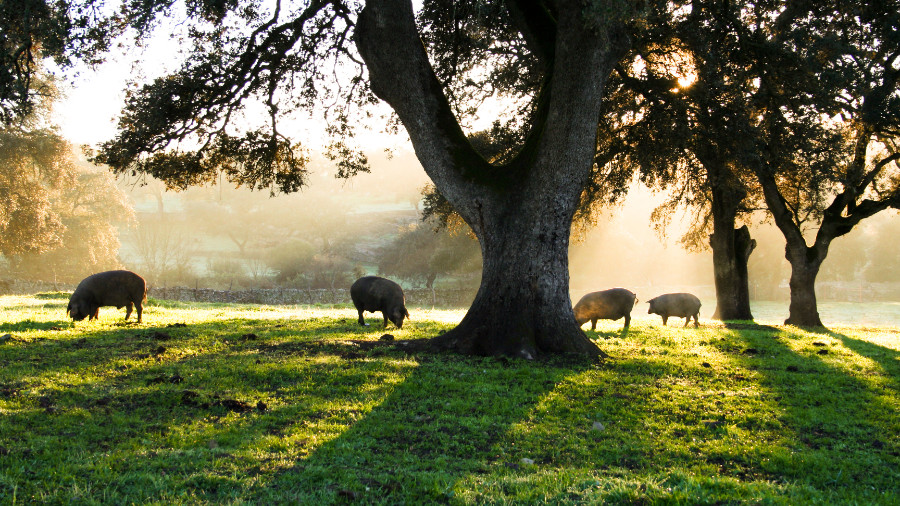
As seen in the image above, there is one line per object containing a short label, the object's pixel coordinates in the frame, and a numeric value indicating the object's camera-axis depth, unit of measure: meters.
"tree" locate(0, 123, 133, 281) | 35.56
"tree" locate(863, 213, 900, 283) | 64.06
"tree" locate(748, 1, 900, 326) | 15.93
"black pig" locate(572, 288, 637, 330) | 17.83
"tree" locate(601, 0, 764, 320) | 15.23
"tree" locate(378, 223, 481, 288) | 52.22
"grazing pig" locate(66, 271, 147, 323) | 15.23
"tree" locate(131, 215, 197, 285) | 58.84
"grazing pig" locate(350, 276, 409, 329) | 16.28
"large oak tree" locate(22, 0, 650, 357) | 11.43
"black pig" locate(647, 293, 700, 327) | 21.34
